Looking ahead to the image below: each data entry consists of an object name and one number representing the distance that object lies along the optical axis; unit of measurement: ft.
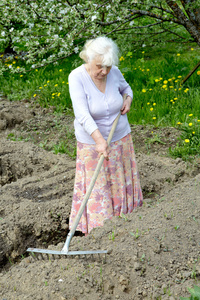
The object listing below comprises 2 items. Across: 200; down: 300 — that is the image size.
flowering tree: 32.22
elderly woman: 17.65
